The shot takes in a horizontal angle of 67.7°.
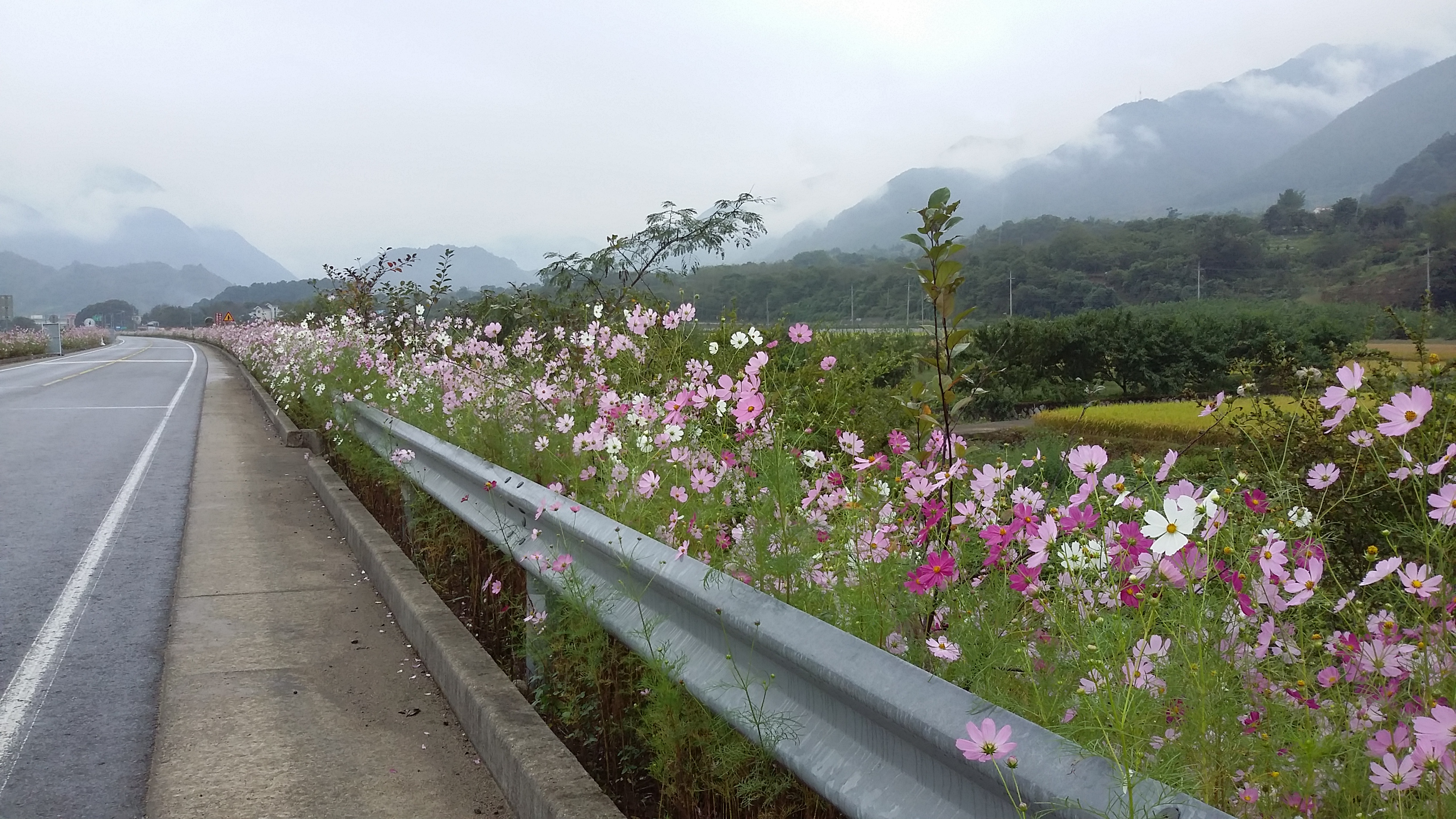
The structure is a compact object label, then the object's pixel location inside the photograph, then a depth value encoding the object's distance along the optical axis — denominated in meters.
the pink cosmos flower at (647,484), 3.75
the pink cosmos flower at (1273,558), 2.11
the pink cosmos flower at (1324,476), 2.47
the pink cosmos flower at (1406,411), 2.07
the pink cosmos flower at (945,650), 2.29
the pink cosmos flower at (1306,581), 2.08
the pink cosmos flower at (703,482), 3.88
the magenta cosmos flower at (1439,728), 1.59
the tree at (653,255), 11.50
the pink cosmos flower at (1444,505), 2.02
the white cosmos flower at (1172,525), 1.97
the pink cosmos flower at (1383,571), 2.01
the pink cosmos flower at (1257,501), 2.47
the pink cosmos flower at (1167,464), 2.67
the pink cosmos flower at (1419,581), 2.03
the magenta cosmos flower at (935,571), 2.52
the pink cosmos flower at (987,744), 1.71
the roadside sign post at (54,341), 51.16
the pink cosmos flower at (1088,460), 2.62
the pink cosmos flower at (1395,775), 1.68
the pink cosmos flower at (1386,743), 1.77
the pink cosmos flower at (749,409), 3.82
